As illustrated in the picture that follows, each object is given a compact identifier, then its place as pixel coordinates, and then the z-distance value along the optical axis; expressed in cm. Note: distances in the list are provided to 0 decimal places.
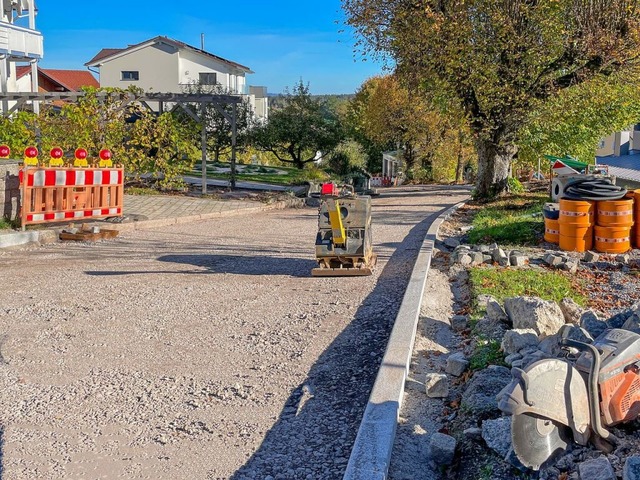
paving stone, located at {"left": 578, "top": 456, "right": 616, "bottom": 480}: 315
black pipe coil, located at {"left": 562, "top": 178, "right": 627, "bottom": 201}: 1024
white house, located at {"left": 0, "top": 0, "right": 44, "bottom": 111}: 2478
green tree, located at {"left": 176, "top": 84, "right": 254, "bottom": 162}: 3712
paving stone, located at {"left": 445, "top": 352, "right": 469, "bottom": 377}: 512
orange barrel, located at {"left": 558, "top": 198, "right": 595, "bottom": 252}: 1012
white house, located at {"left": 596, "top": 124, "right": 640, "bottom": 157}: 5119
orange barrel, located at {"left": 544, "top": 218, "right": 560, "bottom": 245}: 1071
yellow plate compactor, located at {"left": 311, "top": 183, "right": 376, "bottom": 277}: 898
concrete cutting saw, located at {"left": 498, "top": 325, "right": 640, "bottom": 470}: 337
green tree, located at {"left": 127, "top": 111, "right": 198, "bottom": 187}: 1939
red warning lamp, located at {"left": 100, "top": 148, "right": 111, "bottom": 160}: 1354
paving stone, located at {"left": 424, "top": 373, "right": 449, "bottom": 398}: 473
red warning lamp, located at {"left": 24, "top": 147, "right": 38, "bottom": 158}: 1192
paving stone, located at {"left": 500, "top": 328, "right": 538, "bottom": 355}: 492
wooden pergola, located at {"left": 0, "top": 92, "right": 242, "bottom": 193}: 1981
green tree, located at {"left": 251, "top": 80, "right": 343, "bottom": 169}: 3847
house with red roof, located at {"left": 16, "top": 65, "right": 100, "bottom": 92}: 4366
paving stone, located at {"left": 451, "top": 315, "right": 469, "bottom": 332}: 642
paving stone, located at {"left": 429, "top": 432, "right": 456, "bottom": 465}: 379
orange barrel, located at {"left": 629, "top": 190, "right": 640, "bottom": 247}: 1040
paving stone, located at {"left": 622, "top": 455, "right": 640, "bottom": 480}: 301
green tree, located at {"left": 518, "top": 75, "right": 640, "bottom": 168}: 1792
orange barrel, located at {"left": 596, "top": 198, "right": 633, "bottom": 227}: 1004
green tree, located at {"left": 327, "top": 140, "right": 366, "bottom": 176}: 3994
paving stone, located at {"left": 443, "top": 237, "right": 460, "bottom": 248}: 1138
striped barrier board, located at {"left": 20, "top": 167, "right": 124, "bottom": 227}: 1180
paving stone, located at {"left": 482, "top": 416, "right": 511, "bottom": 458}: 368
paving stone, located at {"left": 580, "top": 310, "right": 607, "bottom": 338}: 484
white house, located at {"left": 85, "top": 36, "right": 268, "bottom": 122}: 5300
